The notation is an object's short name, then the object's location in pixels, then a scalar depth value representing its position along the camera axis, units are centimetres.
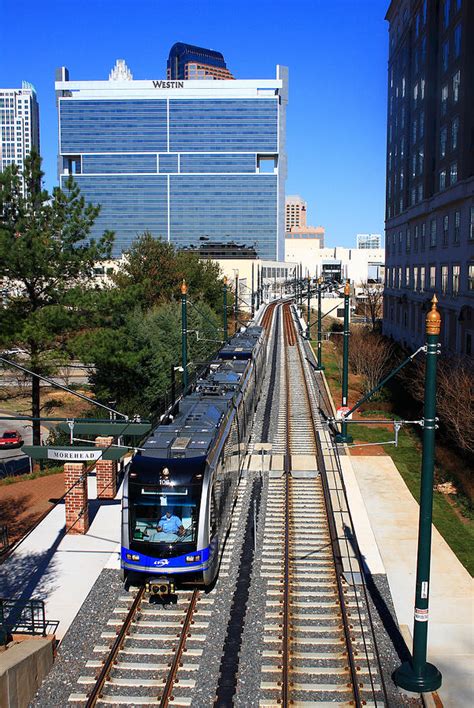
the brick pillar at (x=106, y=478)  2289
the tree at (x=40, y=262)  2902
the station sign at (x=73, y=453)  1645
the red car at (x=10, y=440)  3841
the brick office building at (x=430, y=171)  3950
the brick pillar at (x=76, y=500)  1936
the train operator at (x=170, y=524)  1436
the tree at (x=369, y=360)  4181
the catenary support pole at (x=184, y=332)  2776
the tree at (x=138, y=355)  3070
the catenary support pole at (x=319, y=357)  4382
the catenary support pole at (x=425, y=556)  1176
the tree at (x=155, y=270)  5838
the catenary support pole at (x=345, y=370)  2689
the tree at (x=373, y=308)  8391
